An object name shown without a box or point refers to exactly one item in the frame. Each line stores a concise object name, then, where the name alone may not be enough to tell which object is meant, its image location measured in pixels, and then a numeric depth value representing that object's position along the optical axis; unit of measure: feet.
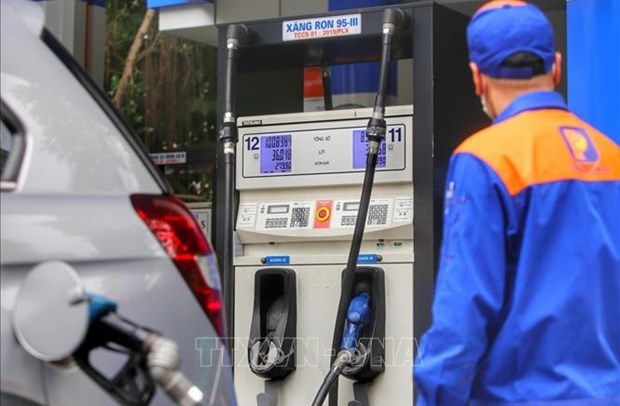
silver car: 14.14
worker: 15.53
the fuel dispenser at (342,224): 26.96
